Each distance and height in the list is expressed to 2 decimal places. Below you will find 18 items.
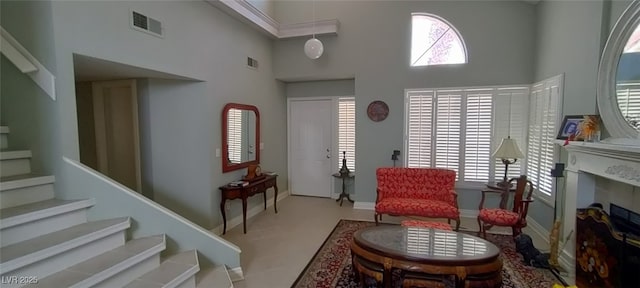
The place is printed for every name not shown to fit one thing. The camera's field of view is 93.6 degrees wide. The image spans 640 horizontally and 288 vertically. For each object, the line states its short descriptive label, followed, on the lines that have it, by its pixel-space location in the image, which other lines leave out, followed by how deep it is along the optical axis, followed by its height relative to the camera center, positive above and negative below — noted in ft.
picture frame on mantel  10.31 -0.02
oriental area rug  9.45 -4.92
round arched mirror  7.77 +1.31
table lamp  13.55 -1.15
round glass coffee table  7.79 -3.60
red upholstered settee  13.42 -3.29
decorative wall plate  17.22 +0.89
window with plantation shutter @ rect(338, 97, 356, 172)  19.61 -0.17
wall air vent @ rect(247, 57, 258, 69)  16.21 +3.53
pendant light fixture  15.26 +4.00
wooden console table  13.60 -3.07
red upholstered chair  11.99 -3.61
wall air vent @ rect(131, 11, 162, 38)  9.77 +3.50
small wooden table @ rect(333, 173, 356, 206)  18.90 -3.28
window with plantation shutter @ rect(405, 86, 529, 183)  15.42 -0.01
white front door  20.29 -1.40
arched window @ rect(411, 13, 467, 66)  16.25 +4.61
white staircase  6.24 -2.66
